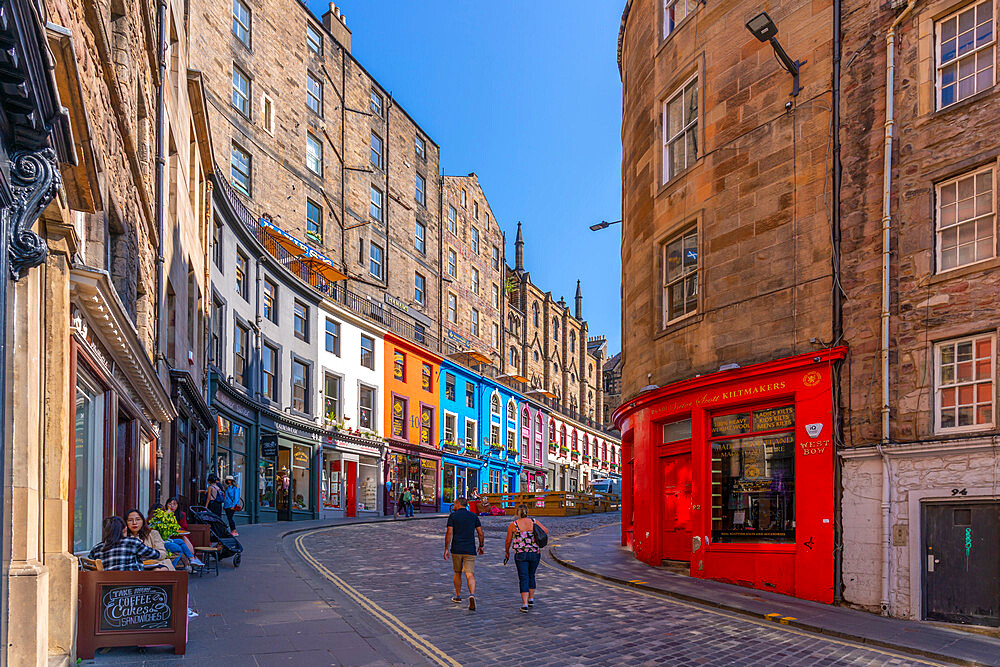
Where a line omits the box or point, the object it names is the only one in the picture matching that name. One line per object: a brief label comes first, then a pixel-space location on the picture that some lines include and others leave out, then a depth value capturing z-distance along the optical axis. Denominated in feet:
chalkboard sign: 26.02
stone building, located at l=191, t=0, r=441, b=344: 99.50
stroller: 49.32
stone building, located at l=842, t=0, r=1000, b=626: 38.60
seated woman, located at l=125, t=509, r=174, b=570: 30.87
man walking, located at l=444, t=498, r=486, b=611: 39.34
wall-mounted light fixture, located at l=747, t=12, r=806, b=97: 45.32
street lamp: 68.03
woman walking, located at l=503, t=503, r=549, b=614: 38.27
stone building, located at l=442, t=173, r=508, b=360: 165.78
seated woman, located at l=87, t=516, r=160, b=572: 28.02
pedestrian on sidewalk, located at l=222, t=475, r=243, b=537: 67.41
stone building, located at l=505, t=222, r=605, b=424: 204.00
